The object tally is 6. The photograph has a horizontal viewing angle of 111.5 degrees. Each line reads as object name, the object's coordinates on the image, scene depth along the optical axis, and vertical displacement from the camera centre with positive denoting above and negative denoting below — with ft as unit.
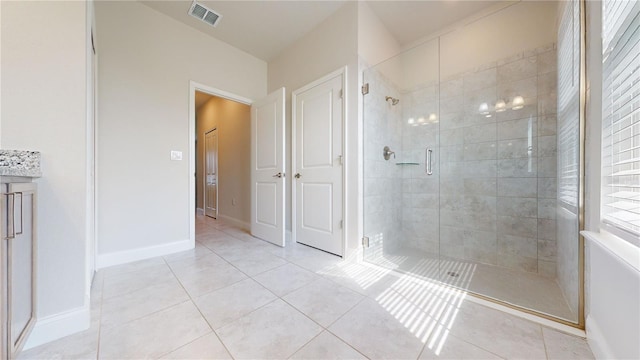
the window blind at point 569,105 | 4.27 +1.70
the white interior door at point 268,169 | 8.88 +0.47
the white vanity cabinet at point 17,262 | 2.36 -1.05
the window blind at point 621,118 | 2.64 +0.85
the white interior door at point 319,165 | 7.77 +0.57
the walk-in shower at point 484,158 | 5.42 +0.74
